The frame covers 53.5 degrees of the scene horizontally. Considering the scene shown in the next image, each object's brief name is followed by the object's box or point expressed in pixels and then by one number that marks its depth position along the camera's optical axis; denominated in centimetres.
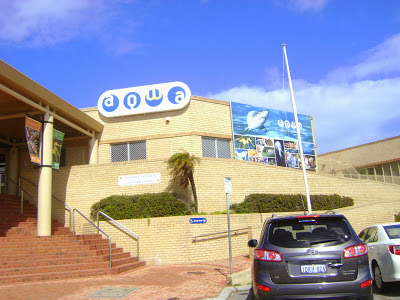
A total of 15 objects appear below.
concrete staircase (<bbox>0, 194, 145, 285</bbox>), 1205
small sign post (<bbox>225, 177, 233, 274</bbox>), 1133
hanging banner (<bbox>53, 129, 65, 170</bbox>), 1667
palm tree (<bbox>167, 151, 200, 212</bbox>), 1750
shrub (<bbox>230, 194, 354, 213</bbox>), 1814
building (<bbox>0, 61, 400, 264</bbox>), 1555
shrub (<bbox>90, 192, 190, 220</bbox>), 1647
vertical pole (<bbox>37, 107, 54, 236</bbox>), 1543
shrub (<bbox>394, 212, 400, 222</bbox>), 2134
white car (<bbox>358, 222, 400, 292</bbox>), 789
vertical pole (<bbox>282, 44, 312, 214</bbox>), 1797
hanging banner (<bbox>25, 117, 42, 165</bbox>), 1526
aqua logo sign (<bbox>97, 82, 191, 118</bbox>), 2173
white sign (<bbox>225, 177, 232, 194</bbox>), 1133
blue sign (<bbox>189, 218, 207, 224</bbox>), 1541
